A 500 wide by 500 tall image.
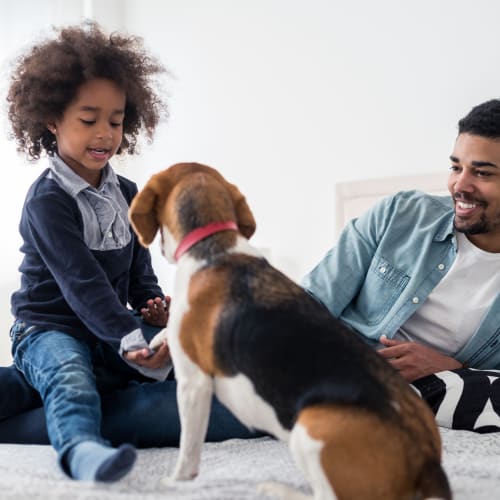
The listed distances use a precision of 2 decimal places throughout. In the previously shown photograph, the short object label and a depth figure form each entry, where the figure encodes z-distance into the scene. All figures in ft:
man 6.88
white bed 4.02
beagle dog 3.41
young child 5.55
